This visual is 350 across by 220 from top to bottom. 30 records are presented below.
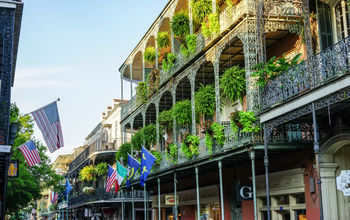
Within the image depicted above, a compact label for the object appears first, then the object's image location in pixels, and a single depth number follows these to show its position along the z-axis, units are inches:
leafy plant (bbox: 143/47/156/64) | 993.5
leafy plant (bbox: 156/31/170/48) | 909.2
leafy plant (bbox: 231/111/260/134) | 540.4
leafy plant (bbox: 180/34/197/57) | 745.6
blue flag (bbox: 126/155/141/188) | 844.6
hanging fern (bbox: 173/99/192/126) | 788.0
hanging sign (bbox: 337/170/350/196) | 409.4
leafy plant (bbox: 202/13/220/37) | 664.4
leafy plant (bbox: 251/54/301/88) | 510.3
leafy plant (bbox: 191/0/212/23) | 734.5
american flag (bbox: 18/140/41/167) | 758.5
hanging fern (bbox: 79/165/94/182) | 1565.0
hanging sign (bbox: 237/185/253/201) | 630.5
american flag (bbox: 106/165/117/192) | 996.6
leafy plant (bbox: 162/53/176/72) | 847.1
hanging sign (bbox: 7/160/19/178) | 733.8
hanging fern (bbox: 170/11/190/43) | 819.4
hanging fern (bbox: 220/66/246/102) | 628.7
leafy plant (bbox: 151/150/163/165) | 861.8
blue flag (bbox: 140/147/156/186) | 761.0
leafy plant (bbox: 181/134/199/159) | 707.4
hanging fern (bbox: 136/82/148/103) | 1002.5
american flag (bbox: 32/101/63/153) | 685.9
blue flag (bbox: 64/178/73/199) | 1471.5
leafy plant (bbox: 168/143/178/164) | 791.1
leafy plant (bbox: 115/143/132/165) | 1051.9
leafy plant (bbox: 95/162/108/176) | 1477.6
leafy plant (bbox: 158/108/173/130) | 875.4
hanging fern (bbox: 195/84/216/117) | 721.6
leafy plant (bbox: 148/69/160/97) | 936.9
